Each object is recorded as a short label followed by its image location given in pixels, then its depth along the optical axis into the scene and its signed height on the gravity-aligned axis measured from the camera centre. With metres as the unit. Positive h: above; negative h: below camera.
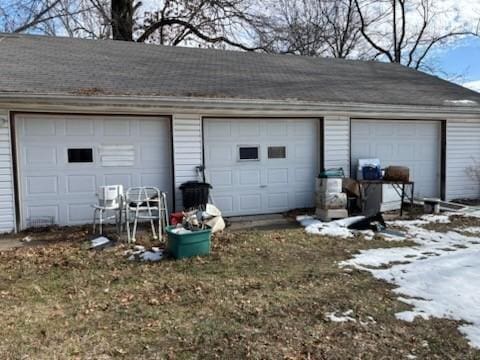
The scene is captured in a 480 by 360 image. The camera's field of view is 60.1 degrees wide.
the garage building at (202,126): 7.22 +0.55
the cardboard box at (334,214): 7.87 -1.18
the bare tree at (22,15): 15.67 +5.51
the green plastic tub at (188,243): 5.39 -1.17
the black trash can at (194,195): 7.57 -0.74
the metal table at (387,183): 8.55 -0.74
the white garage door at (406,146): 9.64 +0.11
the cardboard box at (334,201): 7.87 -0.93
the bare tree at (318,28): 20.70 +6.58
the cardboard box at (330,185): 7.91 -0.64
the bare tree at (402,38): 22.73 +6.30
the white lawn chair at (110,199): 6.61 -0.70
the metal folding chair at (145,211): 6.30 -0.90
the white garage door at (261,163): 8.49 -0.21
